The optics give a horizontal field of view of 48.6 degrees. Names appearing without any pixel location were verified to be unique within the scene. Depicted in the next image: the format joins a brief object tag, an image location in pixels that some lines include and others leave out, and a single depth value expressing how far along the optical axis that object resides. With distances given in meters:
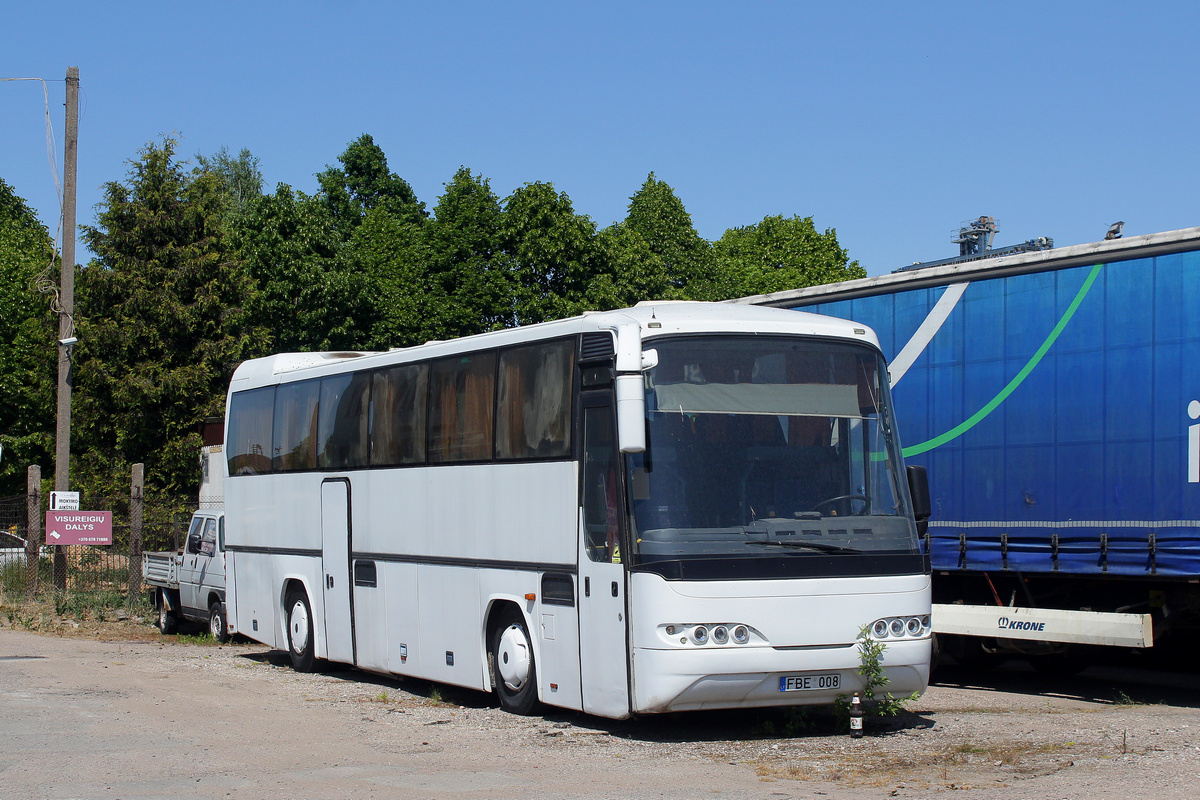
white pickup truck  18.78
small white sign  22.17
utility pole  23.22
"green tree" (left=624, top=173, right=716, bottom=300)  45.88
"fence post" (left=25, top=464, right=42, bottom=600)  23.09
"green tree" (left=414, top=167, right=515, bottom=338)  41.25
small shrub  9.57
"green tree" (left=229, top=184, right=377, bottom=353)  38.25
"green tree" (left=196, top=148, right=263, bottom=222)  65.06
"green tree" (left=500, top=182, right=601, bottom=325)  39.41
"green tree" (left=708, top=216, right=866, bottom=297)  52.16
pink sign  22.14
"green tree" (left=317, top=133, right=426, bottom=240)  60.12
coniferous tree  36.22
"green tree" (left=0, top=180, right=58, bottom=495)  45.94
